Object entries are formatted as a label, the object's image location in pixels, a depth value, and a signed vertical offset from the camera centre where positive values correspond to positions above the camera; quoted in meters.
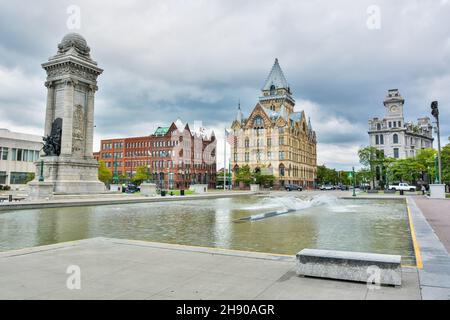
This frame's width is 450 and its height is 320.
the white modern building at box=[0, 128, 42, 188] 78.94 +6.94
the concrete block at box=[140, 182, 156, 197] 45.91 -0.44
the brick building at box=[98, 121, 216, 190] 111.83 +10.33
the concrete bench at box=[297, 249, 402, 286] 5.63 -1.37
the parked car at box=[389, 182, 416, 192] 75.78 -0.36
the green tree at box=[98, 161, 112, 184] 79.24 +2.89
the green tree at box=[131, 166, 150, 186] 102.84 +3.18
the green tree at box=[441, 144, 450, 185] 59.62 +4.35
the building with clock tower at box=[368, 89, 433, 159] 115.38 +18.03
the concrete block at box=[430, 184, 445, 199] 37.97 -0.63
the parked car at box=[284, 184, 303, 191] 90.74 -0.38
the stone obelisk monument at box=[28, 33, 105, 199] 36.44 +7.37
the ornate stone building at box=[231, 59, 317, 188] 104.56 +14.89
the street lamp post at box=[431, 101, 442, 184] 35.53 +7.85
